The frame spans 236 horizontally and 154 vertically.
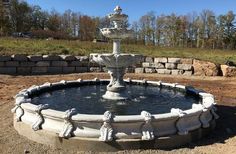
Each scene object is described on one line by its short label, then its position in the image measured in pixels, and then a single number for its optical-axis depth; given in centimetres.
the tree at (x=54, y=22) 3007
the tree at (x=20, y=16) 2670
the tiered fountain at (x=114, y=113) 338
